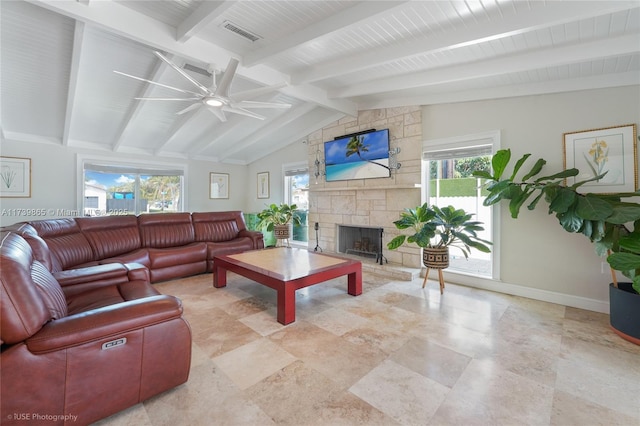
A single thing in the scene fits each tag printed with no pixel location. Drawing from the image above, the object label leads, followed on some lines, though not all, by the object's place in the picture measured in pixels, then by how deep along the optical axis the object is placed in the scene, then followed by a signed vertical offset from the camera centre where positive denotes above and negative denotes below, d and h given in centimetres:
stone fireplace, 423 +33
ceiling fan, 262 +132
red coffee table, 259 -63
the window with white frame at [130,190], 571 +57
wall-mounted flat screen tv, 454 +104
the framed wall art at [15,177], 460 +66
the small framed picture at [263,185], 718 +79
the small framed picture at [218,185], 729 +79
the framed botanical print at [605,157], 268 +58
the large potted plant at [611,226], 210 -12
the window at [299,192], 626 +51
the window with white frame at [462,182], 365 +46
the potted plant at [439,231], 330 -24
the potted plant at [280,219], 579 -13
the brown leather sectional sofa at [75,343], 117 -67
